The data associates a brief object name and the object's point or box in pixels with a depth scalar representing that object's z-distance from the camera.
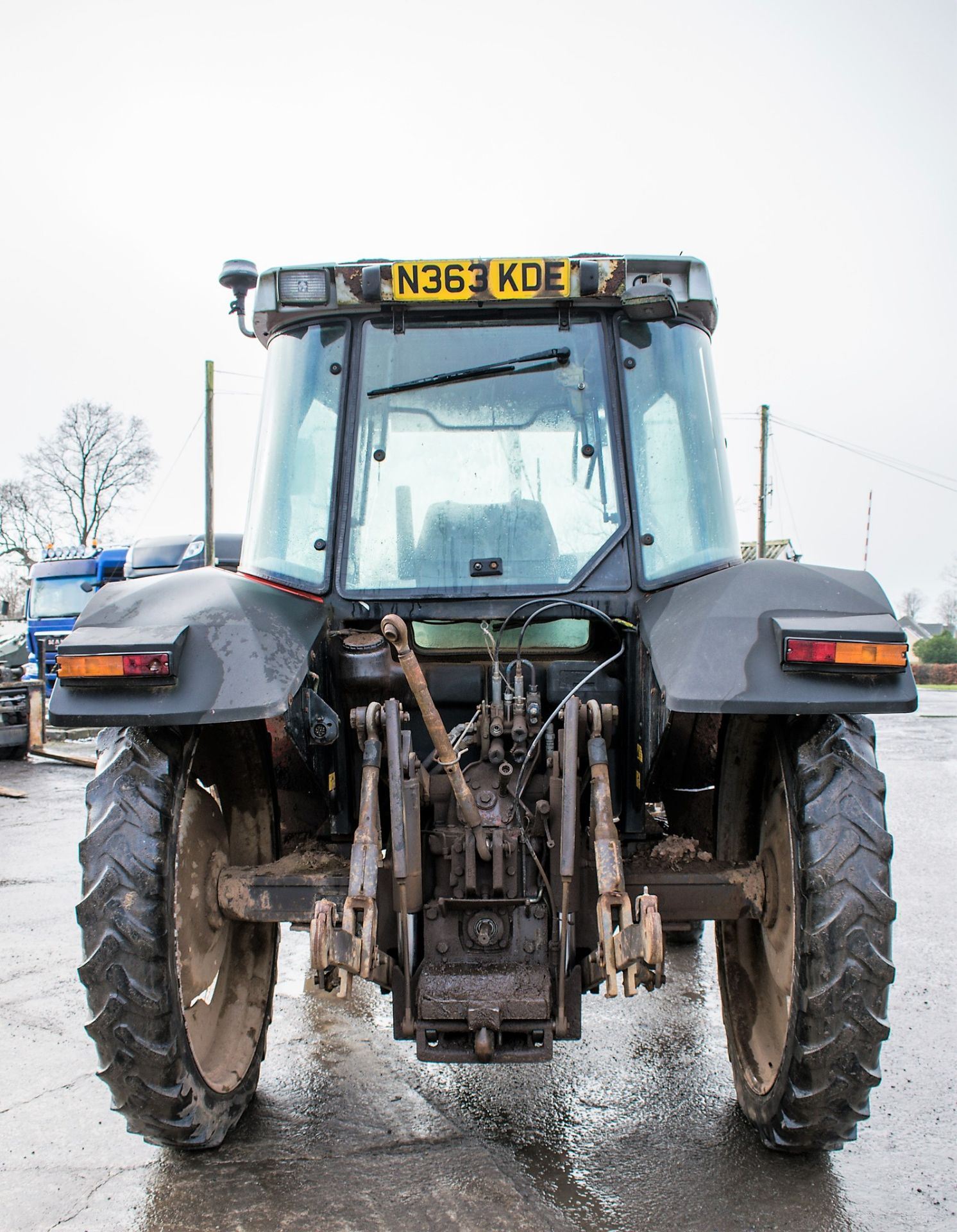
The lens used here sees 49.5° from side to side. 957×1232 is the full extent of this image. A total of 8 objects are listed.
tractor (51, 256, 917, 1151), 2.55
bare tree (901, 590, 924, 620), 77.06
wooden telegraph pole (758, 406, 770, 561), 26.02
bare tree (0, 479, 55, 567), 42.19
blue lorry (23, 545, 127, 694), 19.61
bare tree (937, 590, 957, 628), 72.94
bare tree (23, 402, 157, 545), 43.25
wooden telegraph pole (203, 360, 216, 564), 16.39
